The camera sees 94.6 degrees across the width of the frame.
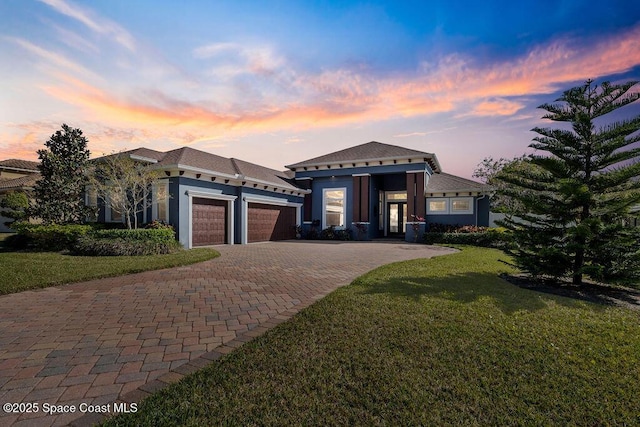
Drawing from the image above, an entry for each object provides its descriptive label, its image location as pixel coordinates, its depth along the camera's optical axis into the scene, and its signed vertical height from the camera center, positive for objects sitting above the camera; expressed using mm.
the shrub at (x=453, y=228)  16781 -967
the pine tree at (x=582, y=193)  5621 +397
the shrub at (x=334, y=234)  19047 -1458
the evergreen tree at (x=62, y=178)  12766 +1464
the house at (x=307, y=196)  13305 +904
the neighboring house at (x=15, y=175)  20777 +2884
